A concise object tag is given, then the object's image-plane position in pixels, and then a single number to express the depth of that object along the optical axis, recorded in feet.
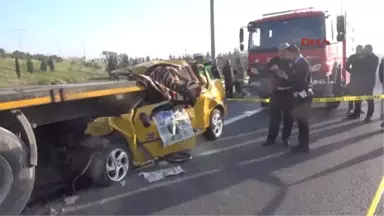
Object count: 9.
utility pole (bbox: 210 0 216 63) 58.44
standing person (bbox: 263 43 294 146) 23.41
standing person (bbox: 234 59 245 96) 59.77
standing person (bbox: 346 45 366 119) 32.60
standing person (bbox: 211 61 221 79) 34.65
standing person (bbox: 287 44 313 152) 22.91
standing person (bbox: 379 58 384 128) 31.93
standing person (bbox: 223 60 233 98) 55.57
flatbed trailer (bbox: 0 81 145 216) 13.11
